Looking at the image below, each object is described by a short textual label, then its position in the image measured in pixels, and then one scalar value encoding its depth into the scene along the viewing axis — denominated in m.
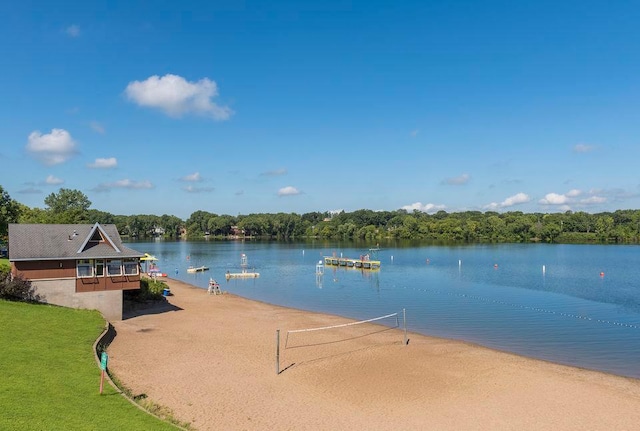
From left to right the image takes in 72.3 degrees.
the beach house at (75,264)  32.03
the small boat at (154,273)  65.68
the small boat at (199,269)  80.38
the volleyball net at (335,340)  27.86
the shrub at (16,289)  30.45
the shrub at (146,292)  40.89
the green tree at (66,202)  86.38
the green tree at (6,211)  59.94
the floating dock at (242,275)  73.00
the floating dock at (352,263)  88.74
